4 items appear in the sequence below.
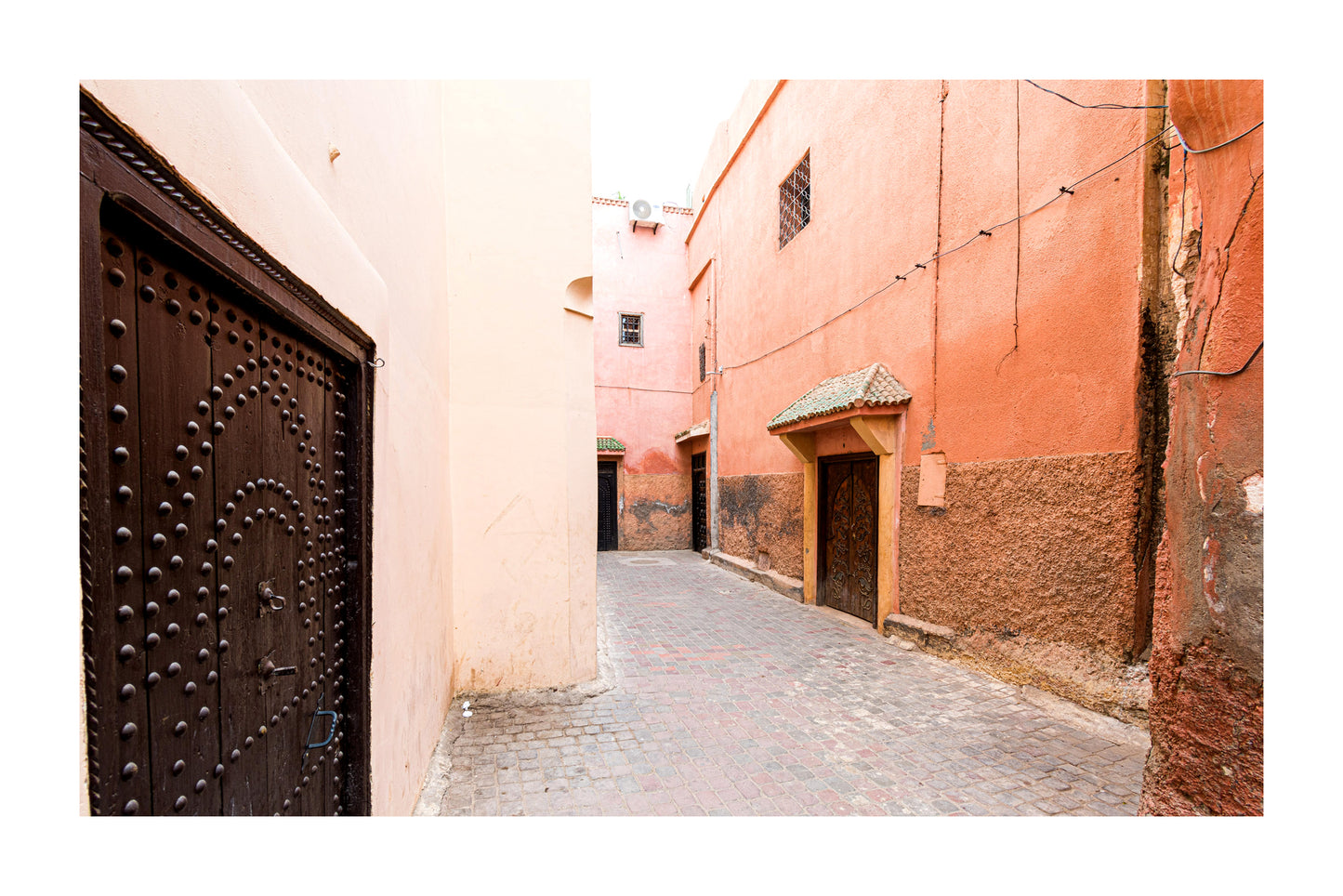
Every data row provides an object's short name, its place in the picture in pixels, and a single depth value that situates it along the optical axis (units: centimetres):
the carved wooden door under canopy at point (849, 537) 687
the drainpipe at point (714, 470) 1247
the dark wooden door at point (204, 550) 103
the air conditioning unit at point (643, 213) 1495
